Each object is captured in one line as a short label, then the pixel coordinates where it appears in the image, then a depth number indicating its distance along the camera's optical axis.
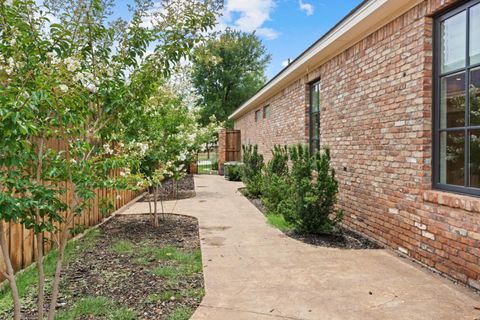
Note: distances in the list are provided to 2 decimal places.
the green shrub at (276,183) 6.66
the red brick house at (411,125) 3.66
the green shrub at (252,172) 9.78
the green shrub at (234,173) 14.23
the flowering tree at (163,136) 5.77
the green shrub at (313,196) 5.40
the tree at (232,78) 32.28
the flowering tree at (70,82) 1.98
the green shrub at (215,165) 20.73
